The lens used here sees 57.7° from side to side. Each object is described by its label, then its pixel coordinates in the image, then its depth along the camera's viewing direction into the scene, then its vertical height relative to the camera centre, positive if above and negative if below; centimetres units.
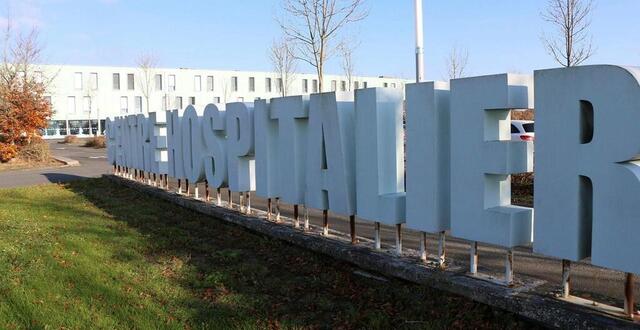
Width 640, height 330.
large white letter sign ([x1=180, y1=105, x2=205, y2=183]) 1041 -23
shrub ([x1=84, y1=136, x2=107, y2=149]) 4603 -68
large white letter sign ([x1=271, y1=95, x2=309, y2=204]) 740 -14
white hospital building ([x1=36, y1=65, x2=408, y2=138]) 7193 +560
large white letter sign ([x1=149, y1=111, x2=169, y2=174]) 1280 -19
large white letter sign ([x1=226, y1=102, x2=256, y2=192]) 859 -22
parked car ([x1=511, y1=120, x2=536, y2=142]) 1784 -1
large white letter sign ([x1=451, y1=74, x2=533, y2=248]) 460 -25
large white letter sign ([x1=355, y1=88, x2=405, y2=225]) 588 -22
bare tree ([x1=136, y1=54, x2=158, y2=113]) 6688 +669
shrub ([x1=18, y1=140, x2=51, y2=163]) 2719 -82
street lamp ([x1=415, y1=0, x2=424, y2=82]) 988 +146
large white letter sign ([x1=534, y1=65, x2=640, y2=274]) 377 -26
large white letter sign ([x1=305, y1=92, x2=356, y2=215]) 649 -26
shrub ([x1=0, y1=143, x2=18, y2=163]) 2648 -73
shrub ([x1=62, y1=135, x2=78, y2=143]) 5590 -42
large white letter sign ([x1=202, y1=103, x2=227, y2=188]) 947 -22
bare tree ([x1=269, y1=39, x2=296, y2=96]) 3378 +415
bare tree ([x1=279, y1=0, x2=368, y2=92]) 1516 +253
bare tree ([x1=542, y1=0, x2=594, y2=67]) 1536 +264
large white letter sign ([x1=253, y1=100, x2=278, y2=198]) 805 -21
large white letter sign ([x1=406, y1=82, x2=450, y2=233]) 530 -21
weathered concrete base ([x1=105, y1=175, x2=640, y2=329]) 400 -128
